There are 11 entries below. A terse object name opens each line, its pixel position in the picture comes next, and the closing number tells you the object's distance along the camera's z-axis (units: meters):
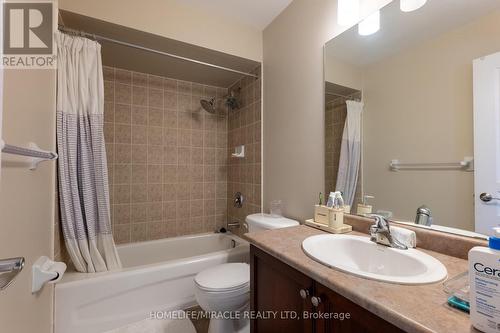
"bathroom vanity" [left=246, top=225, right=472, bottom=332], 0.51
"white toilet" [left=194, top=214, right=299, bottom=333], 1.31
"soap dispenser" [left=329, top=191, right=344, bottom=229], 1.20
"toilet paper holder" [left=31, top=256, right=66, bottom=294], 1.00
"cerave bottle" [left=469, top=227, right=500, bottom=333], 0.44
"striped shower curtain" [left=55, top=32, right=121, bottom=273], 1.45
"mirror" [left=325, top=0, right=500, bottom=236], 0.83
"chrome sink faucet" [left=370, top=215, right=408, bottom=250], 0.92
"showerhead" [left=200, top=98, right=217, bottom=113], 2.45
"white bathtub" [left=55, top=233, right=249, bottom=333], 1.36
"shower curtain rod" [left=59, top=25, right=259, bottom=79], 1.53
